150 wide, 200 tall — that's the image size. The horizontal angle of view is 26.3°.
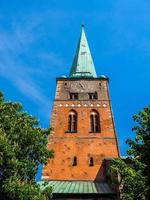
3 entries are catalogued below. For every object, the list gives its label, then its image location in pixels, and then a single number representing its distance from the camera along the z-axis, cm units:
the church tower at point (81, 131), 2622
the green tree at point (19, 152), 1302
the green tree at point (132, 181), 1154
